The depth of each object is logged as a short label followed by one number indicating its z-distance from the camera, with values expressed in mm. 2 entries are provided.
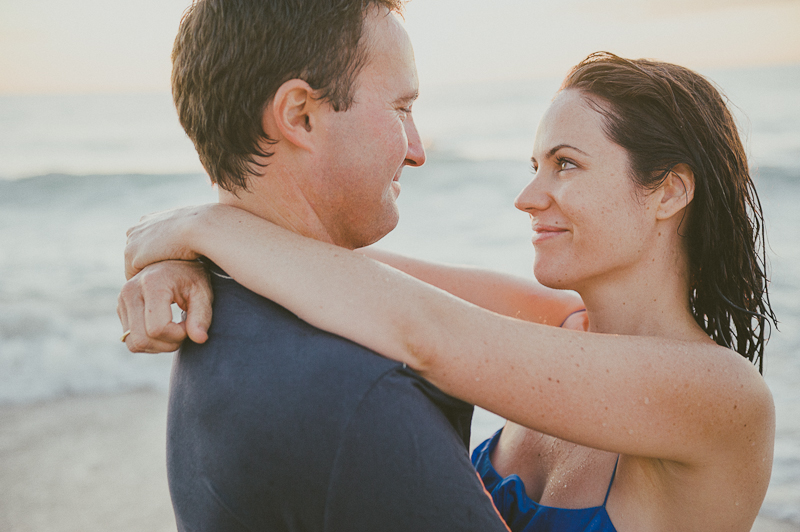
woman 777
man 721
